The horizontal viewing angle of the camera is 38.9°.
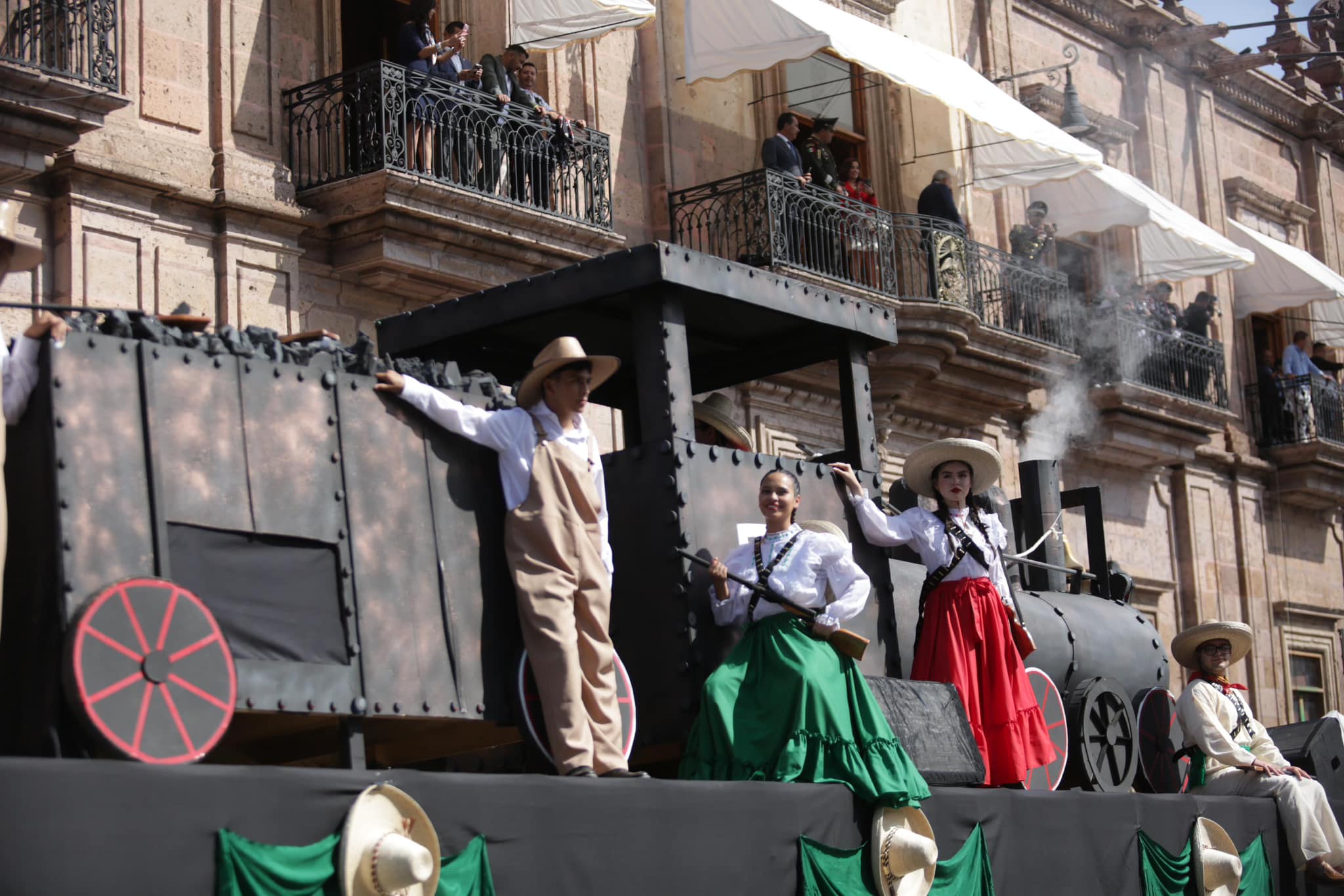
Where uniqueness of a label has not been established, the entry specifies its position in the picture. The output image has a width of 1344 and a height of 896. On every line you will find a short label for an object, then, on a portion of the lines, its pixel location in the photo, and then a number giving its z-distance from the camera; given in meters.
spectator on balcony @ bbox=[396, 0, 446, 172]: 12.89
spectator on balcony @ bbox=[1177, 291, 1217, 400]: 20.61
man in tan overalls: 5.72
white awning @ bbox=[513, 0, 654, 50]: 13.88
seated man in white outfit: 8.55
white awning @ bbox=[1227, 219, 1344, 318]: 21.95
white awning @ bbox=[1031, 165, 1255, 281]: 18.66
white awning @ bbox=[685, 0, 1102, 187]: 14.89
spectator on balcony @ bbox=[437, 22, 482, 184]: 13.13
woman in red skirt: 7.46
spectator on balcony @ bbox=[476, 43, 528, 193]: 13.46
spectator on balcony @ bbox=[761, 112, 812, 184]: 16.03
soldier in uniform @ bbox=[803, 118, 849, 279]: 16.11
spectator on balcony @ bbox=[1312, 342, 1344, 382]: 23.36
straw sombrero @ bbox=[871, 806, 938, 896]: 6.20
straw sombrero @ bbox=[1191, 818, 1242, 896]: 7.93
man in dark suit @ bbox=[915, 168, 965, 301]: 16.94
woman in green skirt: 6.15
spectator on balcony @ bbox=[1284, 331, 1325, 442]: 22.16
